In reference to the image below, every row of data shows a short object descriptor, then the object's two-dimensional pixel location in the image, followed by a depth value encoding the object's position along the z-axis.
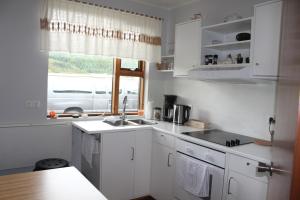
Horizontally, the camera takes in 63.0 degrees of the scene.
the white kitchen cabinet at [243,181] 1.85
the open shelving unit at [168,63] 3.56
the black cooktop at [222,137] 2.26
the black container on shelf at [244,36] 2.46
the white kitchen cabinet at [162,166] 2.75
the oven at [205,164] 2.17
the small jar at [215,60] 2.77
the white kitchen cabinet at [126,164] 2.71
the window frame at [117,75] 3.50
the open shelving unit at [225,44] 2.46
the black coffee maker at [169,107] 3.50
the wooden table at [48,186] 1.20
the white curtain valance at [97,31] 2.88
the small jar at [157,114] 3.60
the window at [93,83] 3.16
